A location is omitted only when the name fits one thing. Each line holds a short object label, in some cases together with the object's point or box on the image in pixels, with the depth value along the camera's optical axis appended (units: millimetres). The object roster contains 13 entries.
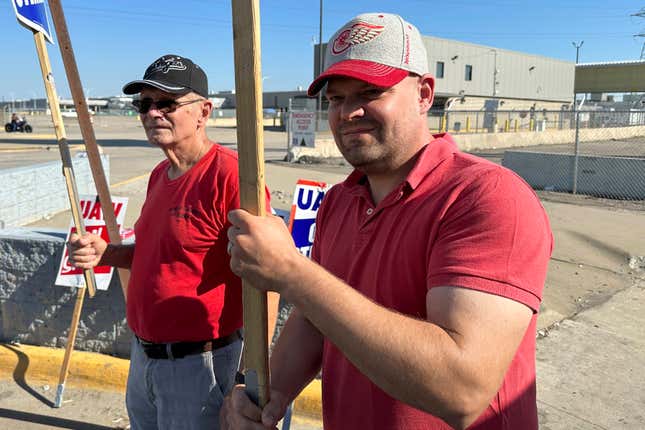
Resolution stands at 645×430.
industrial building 44625
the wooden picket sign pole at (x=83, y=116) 2529
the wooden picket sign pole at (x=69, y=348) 3912
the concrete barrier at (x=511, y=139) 21016
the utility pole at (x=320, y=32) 33662
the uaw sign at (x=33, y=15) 2391
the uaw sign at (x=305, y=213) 3861
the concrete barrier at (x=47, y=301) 4238
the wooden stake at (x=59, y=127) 2523
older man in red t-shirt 2473
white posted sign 19469
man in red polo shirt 1128
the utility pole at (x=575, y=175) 12914
